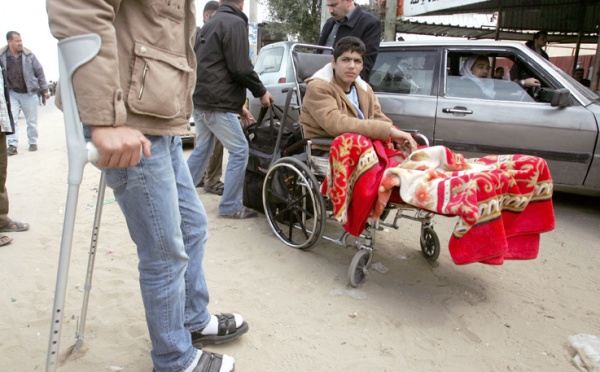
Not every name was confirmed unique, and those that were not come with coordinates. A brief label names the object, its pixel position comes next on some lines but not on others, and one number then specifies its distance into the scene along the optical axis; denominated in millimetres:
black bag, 3703
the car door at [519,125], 4094
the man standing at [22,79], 7199
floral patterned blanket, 2264
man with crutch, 1243
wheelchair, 2826
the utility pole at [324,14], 7797
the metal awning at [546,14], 11772
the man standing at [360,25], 4027
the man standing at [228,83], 3580
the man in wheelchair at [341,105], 2863
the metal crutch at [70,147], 1213
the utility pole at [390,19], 9266
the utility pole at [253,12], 11251
